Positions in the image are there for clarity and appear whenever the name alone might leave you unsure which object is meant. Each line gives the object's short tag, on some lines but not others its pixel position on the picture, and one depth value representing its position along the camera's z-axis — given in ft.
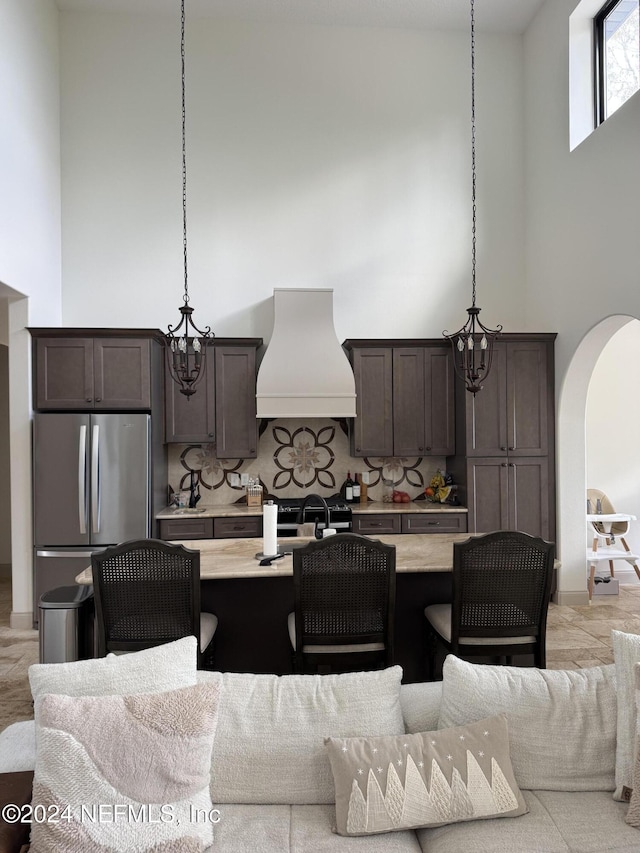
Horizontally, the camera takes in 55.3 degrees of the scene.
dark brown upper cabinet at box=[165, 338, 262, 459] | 17.87
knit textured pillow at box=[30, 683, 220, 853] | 5.10
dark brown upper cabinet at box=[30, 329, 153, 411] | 16.22
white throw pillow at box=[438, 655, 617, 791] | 6.21
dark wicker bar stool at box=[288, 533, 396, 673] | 8.91
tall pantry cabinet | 17.57
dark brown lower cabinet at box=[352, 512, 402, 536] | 17.40
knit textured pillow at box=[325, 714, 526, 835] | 5.59
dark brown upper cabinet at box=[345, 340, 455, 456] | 18.30
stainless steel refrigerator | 15.71
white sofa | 5.45
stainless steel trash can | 10.32
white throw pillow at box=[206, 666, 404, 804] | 6.04
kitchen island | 10.68
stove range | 17.22
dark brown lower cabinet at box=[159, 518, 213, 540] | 16.58
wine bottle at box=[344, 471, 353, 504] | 18.71
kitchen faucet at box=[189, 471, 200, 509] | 18.33
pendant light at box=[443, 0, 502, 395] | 11.72
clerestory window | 14.93
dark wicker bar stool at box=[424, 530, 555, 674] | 9.25
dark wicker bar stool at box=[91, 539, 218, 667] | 8.77
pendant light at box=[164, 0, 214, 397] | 11.57
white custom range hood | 17.69
